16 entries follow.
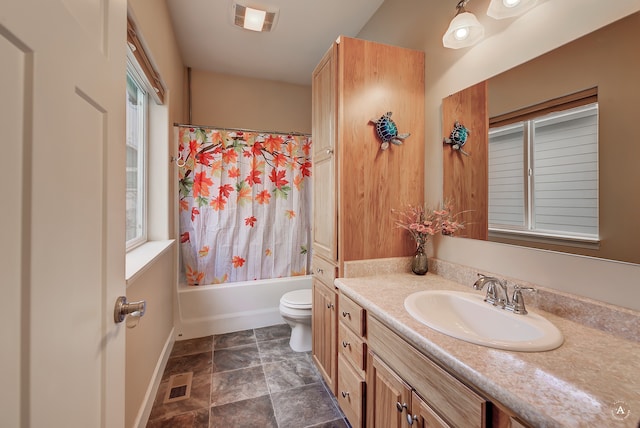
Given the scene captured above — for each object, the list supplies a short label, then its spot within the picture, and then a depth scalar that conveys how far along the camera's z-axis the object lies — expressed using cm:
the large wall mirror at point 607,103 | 86
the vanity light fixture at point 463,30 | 127
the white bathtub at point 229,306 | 246
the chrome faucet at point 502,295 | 102
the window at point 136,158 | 172
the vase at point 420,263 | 155
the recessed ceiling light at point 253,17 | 200
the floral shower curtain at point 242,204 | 249
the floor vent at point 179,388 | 171
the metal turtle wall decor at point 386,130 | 156
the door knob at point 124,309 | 73
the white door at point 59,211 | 39
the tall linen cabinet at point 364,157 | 152
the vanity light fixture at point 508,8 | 109
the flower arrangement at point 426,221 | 150
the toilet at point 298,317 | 216
